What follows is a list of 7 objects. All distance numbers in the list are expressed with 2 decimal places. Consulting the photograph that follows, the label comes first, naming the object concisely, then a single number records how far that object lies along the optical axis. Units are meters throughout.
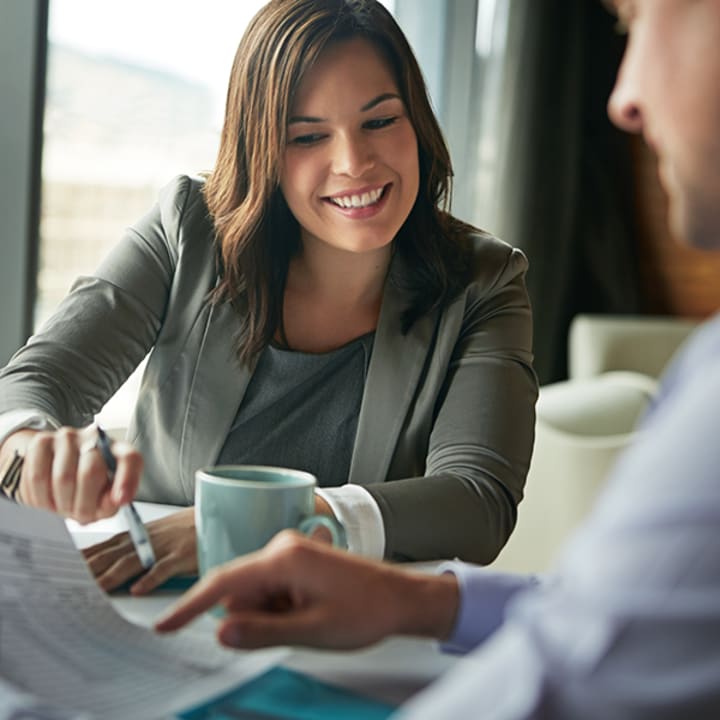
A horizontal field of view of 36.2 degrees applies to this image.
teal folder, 0.71
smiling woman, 1.50
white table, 0.80
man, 0.46
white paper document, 0.70
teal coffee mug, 0.89
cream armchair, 2.83
